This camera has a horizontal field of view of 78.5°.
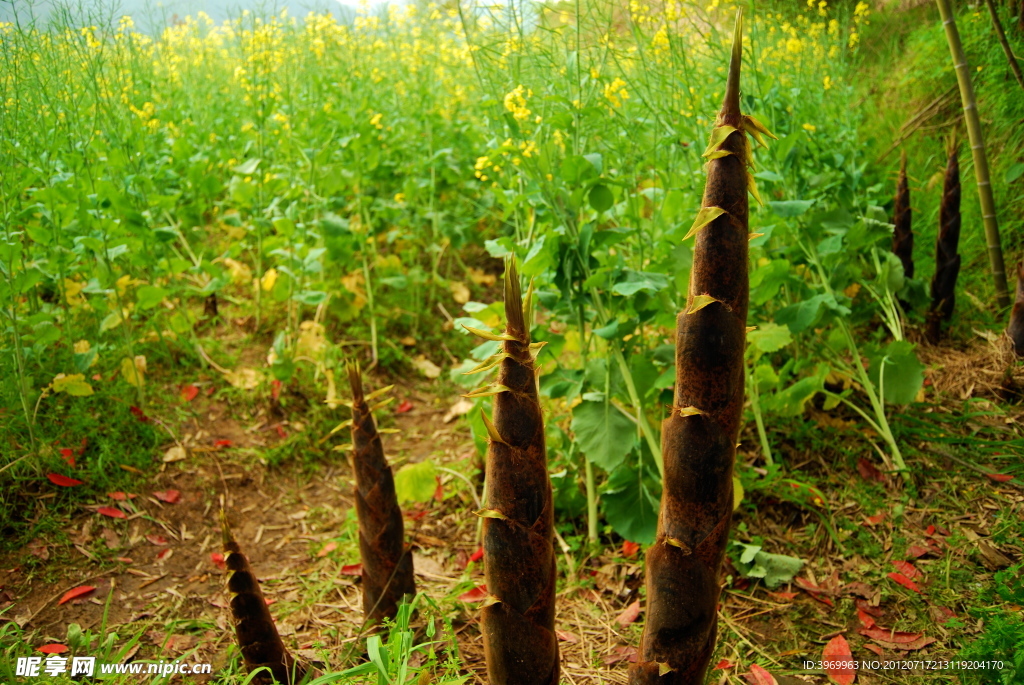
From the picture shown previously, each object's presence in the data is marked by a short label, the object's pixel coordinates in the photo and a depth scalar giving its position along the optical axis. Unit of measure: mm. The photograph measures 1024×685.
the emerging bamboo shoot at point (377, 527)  1661
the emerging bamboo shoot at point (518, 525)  1115
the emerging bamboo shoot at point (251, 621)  1438
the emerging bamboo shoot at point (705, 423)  1115
